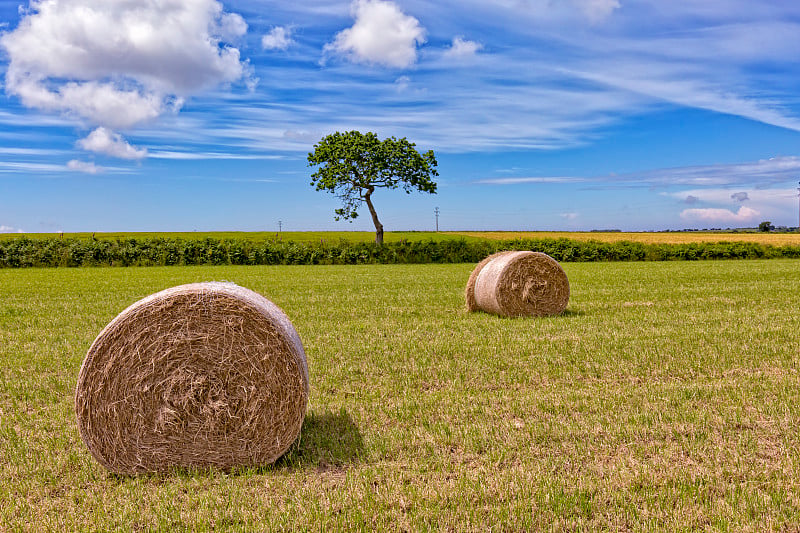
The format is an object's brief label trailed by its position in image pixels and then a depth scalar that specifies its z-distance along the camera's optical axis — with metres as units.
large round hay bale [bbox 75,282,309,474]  5.57
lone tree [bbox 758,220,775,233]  102.66
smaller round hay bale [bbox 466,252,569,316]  14.24
